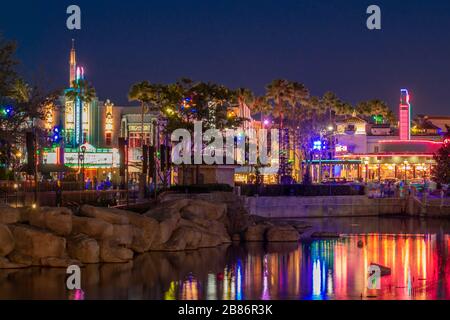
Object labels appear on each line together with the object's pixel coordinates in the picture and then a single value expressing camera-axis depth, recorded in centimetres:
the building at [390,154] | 11219
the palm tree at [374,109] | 14062
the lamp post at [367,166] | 11148
